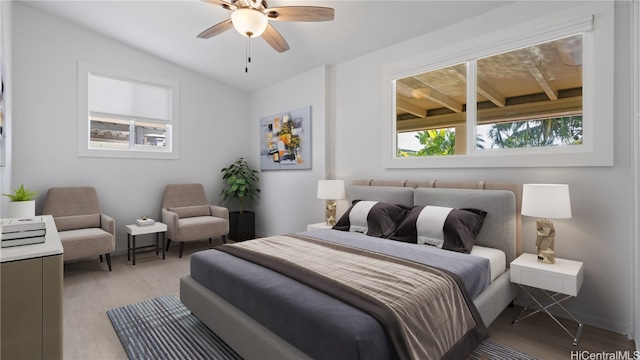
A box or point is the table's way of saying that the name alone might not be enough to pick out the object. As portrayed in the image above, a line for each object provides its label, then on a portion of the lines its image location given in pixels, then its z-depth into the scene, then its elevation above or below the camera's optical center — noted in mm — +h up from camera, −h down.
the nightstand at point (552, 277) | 2137 -706
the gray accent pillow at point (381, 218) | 3051 -389
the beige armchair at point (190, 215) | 4230 -544
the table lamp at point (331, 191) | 3924 -143
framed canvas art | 4648 +647
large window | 2408 +762
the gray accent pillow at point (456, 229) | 2537 -427
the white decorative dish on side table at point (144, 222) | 4172 -574
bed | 1378 -663
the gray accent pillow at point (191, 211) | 4711 -484
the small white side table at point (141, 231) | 3988 -684
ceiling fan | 2355 +1337
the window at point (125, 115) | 4215 +978
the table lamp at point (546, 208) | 2236 -206
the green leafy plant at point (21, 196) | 3156 -169
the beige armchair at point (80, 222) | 3430 -535
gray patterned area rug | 2006 -1138
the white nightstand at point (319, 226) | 3822 -591
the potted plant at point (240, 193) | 5230 -230
